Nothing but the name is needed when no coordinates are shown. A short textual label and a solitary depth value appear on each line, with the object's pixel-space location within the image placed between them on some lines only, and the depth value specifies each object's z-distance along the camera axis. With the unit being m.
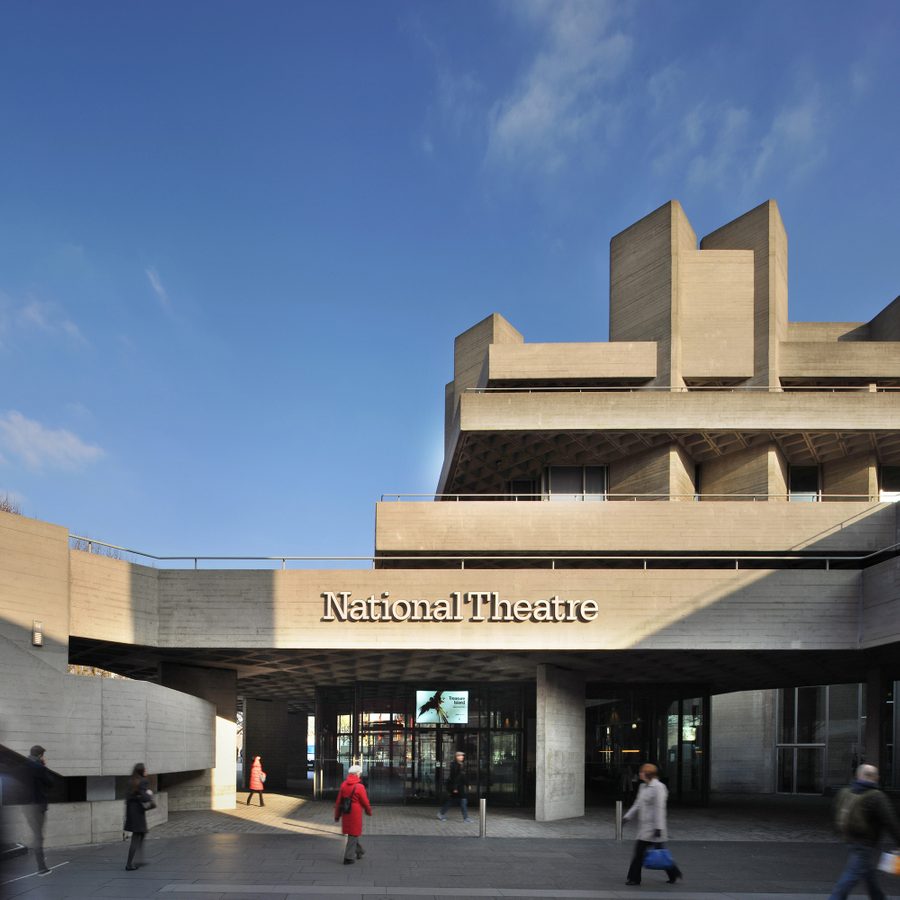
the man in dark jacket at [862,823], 9.41
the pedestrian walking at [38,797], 12.88
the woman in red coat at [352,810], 14.24
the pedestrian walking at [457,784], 21.02
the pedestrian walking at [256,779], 26.39
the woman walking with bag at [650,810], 12.69
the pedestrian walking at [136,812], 13.73
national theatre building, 20.67
